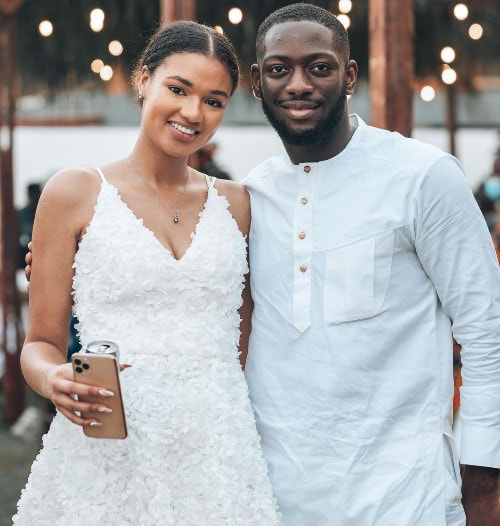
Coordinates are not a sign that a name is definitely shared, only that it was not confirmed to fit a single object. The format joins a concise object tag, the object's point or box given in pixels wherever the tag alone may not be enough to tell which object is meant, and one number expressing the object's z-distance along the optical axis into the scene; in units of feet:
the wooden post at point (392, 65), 11.23
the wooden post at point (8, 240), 22.59
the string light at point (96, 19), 21.93
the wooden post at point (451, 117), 35.14
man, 6.75
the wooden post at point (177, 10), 13.67
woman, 6.89
